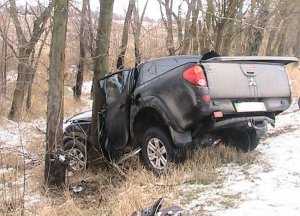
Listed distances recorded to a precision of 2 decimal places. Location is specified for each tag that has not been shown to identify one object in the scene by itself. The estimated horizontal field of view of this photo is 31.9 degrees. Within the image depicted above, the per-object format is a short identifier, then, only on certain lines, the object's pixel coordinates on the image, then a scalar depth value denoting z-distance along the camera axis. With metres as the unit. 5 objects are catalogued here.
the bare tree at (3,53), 17.11
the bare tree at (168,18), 18.76
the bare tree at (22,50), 15.89
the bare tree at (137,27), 19.91
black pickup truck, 6.47
